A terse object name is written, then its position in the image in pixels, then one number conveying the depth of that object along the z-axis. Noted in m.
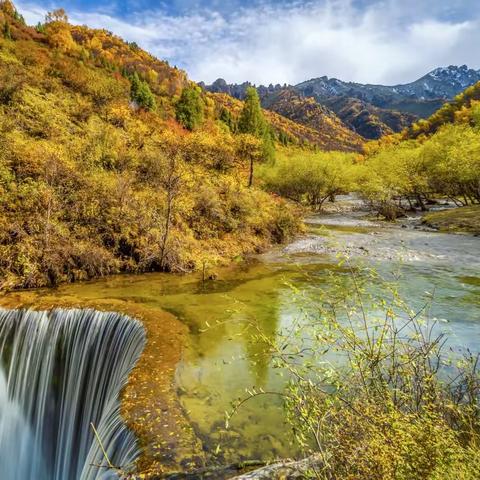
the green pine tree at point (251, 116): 44.69
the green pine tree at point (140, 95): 43.19
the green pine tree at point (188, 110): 47.16
